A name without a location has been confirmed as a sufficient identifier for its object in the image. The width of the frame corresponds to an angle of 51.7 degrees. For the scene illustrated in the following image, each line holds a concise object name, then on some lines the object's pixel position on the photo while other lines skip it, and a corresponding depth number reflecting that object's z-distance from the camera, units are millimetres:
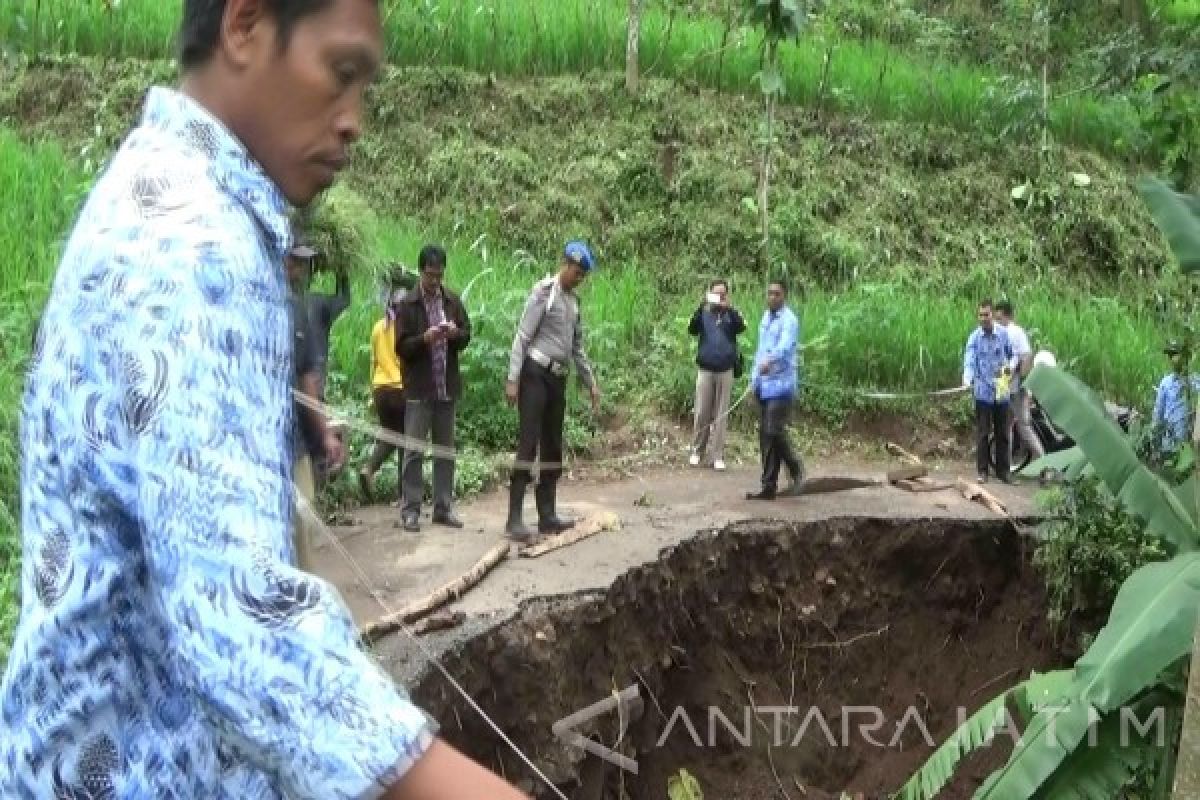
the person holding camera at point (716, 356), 9070
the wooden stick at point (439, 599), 5488
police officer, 6723
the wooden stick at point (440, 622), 5703
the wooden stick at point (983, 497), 8973
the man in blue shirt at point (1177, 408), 6320
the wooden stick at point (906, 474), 9477
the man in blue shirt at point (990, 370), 9164
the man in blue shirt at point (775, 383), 8469
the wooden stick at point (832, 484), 9016
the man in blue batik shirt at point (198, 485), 659
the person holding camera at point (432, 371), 6738
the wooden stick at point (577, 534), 6852
